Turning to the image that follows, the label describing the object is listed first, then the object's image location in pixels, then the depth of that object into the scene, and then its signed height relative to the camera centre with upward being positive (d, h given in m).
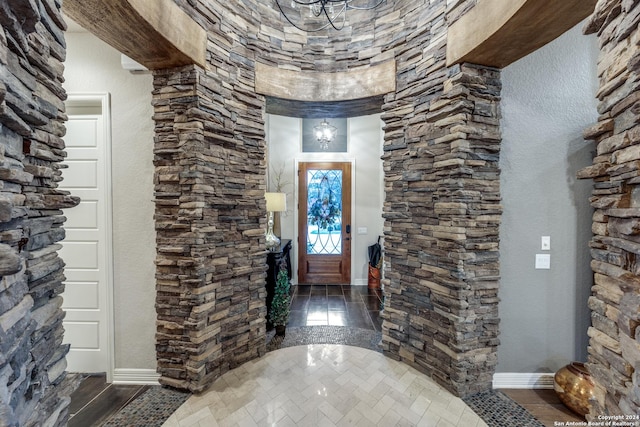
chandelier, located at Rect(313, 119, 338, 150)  4.07 +1.29
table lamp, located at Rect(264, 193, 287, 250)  3.02 +0.06
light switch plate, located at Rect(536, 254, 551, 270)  1.92 -0.40
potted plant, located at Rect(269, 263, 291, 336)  2.63 -1.05
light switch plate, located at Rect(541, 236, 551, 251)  1.91 -0.25
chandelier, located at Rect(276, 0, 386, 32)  2.25 +1.78
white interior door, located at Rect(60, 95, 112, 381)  1.97 -0.28
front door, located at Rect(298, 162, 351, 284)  4.48 -0.25
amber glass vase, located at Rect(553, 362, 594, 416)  1.65 -1.22
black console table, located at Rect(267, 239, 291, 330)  2.82 -0.70
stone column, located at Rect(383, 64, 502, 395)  1.77 -0.11
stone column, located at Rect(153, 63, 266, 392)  1.80 -0.08
